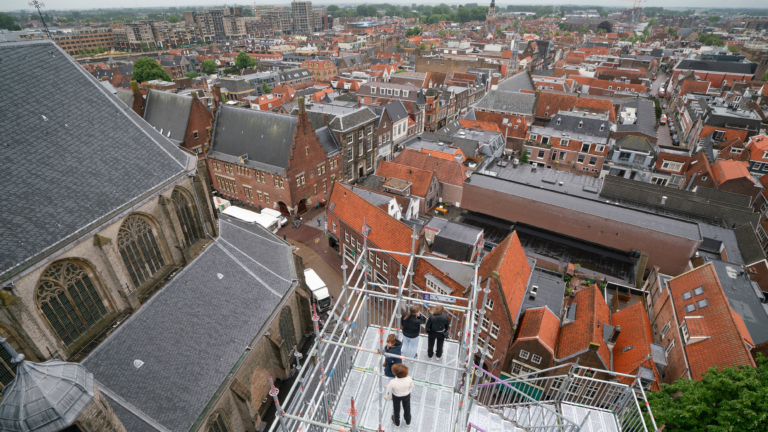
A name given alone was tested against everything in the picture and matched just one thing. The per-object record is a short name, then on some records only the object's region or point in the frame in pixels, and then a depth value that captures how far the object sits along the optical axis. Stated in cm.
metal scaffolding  1031
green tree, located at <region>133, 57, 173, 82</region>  10869
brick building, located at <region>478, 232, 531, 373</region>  2344
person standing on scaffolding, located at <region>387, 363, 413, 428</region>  899
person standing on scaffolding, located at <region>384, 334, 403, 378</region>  1072
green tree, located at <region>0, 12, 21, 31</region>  18800
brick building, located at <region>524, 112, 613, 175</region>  5597
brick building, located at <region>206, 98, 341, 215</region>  4206
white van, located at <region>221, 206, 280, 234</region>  4085
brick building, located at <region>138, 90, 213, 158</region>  4596
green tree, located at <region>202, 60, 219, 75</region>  13842
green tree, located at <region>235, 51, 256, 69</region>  14125
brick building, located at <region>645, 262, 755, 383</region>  2094
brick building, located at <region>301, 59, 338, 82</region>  11985
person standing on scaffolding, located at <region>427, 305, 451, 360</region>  1168
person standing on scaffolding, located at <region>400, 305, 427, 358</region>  1149
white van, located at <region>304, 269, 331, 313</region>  3072
